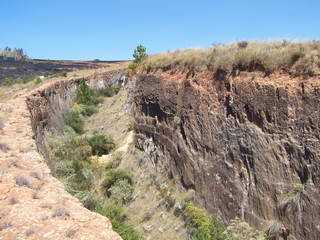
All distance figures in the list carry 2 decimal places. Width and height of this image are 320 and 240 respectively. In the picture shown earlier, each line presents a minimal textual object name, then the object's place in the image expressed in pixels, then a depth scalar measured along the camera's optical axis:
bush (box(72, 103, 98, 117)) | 22.10
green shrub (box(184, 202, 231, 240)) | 11.62
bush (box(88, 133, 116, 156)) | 17.21
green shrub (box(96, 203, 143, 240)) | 11.05
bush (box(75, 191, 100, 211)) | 10.73
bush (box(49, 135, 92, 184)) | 14.15
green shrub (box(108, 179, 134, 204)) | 13.84
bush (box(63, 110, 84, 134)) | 20.39
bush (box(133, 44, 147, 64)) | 21.91
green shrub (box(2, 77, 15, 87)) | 32.01
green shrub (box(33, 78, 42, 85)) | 27.34
